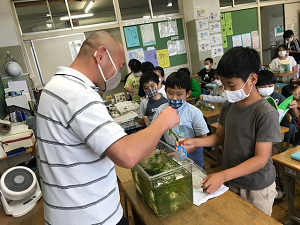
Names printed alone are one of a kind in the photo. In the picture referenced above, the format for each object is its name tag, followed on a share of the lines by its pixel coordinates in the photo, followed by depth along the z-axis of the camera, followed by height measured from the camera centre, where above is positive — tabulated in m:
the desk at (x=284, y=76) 4.68 -0.85
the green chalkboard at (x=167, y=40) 5.55 +0.33
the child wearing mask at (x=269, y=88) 2.42 -0.52
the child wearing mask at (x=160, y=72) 3.56 -0.24
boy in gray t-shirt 1.16 -0.49
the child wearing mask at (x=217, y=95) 3.25 -0.71
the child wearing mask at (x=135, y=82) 4.07 -0.37
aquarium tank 1.00 -0.56
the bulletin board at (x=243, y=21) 6.10 +0.55
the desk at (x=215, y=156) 3.00 -1.68
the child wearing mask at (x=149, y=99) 2.57 -0.47
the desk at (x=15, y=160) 3.06 -1.05
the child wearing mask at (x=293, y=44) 5.47 -0.25
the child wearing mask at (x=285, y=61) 4.92 -0.56
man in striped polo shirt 0.78 -0.26
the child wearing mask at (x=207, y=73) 5.12 -0.55
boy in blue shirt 1.74 -0.48
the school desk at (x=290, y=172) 1.65 -1.02
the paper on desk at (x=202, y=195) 1.10 -0.72
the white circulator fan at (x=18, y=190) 2.79 -1.35
